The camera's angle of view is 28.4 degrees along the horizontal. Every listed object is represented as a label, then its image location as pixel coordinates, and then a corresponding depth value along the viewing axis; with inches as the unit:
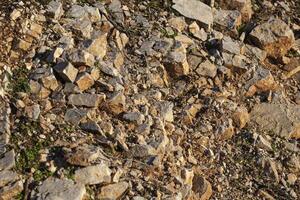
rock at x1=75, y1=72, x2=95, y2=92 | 254.2
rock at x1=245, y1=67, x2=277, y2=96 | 302.7
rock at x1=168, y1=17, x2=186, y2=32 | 308.5
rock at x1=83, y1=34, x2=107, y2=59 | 270.8
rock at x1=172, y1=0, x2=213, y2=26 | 316.5
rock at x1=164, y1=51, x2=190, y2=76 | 288.5
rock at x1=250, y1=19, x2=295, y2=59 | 322.0
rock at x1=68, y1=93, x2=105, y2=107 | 249.4
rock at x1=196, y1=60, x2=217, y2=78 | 295.1
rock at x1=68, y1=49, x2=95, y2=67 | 258.7
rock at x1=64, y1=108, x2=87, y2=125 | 243.4
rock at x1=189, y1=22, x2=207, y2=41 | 311.7
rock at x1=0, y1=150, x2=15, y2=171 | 220.2
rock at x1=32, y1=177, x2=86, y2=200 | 215.5
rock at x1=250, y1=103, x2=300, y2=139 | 290.5
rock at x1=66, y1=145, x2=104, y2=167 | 224.7
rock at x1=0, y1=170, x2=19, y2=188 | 215.6
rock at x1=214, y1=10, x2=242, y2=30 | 325.4
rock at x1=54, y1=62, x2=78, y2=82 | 252.2
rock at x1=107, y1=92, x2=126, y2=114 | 253.3
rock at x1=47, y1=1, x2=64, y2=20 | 277.3
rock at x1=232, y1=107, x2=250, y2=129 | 287.6
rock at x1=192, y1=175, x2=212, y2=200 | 252.4
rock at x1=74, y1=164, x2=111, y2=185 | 223.0
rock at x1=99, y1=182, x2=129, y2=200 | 224.7
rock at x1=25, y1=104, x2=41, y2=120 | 238.2
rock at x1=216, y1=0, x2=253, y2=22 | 335.3
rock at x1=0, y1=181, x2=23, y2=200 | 213.3
